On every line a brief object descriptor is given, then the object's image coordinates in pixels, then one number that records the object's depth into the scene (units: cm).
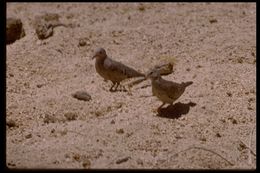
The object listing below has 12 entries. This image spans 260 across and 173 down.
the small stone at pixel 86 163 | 1400
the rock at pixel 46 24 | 2180
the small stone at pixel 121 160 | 1409
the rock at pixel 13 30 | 2164
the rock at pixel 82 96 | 1768
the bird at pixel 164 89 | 1642
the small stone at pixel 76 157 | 1430
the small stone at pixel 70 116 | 1647
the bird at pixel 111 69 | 1870
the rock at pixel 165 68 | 1911
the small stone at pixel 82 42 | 2130
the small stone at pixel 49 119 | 1637
